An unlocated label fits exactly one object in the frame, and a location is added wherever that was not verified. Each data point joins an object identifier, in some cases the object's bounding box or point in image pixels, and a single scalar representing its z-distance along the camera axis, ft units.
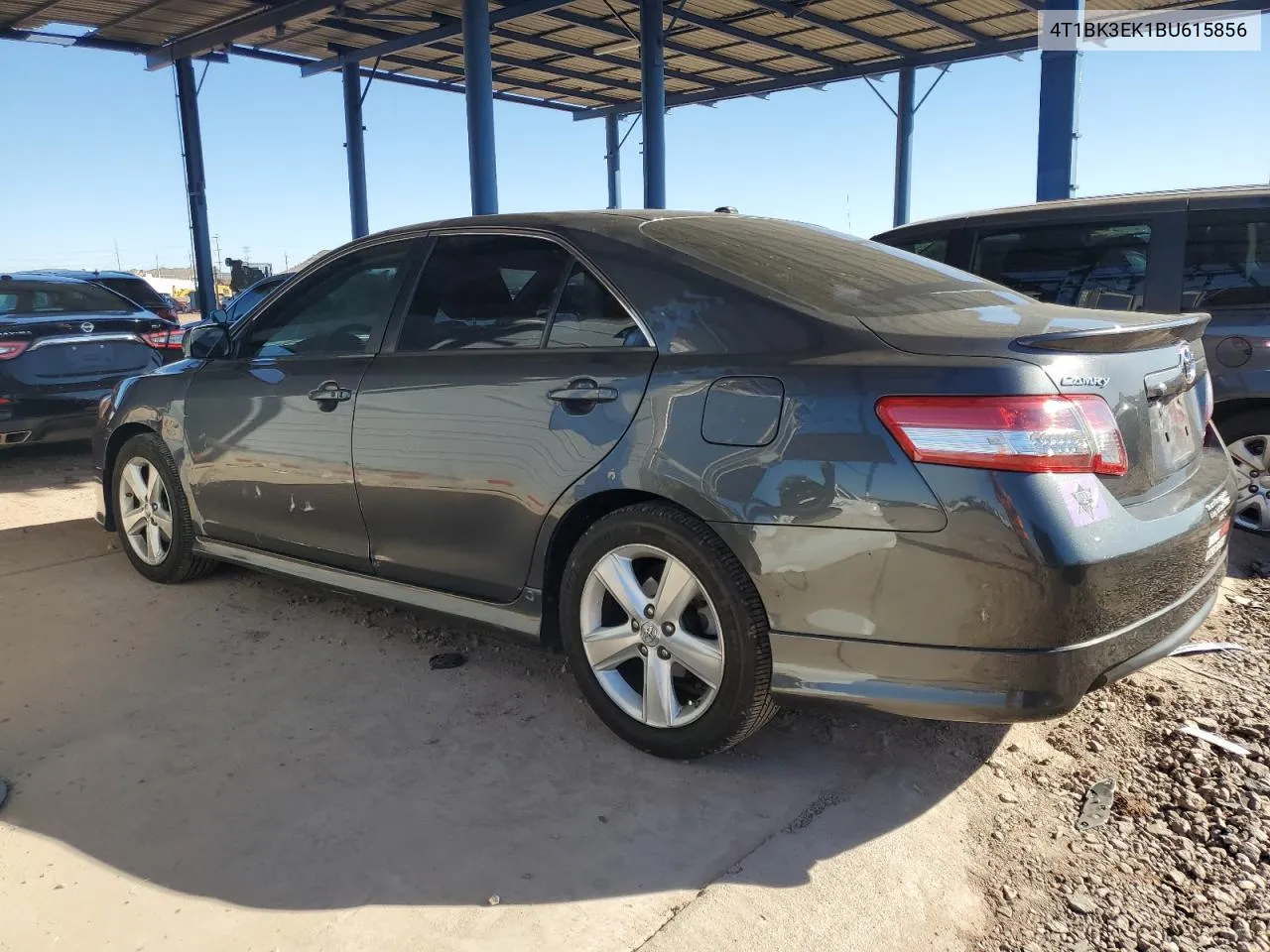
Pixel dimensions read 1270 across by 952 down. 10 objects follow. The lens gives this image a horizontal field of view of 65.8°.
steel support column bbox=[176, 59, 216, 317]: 56.29
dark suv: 15.58
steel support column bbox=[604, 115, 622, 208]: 77.71
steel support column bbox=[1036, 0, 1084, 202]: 35.96
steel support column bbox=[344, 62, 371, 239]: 59.67
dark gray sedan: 7.41
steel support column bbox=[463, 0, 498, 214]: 40.78
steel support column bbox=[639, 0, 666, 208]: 47.21
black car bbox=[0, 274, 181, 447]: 22.30
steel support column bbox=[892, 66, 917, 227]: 62.64
